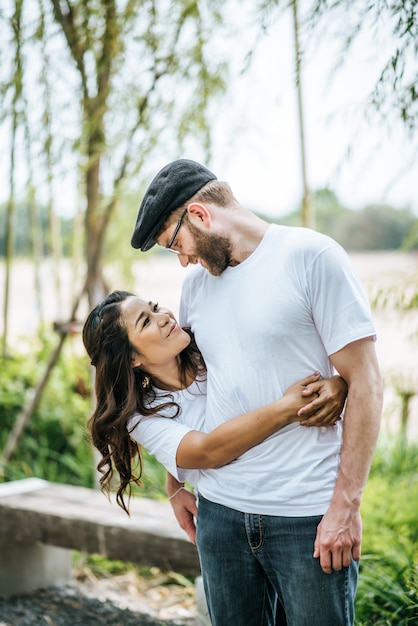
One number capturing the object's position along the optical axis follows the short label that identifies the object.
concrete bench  2.93
